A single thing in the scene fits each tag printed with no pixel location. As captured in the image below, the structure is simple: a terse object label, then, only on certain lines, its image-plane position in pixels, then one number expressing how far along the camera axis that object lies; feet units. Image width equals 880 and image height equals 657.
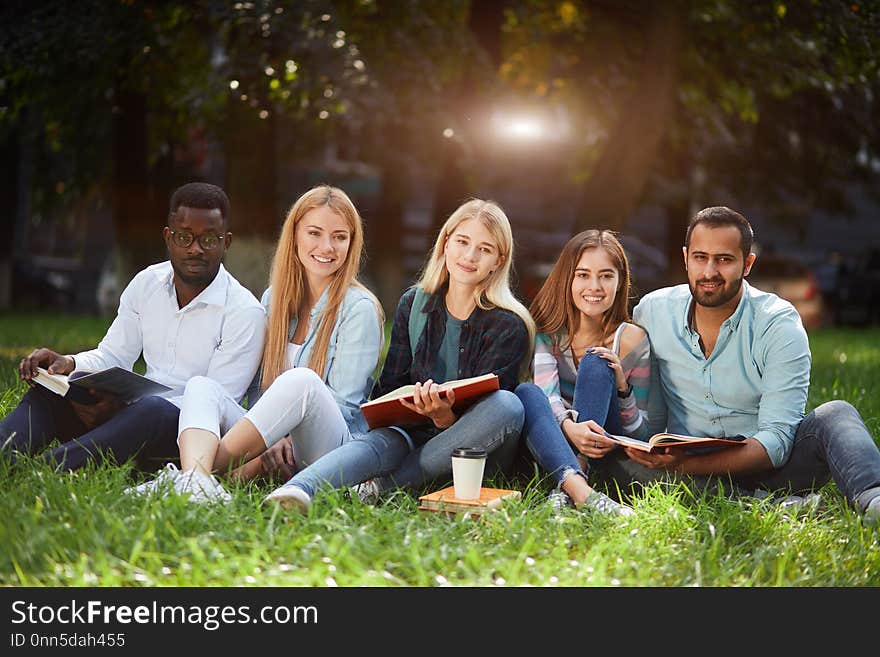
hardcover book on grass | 26.78
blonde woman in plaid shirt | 28.58
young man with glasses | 28.63
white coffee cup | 27.27
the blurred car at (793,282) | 124.16
